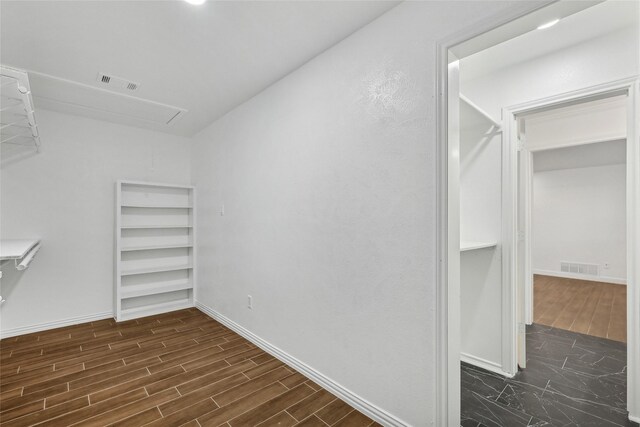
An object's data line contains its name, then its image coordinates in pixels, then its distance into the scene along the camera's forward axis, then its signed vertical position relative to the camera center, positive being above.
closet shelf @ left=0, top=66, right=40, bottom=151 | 1.65 +0.77
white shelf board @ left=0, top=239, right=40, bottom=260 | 1.96 -0.27
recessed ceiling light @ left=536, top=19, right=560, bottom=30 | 1.37 +0.89
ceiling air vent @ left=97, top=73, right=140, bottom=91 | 2.60 +1.20
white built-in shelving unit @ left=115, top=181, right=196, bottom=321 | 3.71 -0.45
